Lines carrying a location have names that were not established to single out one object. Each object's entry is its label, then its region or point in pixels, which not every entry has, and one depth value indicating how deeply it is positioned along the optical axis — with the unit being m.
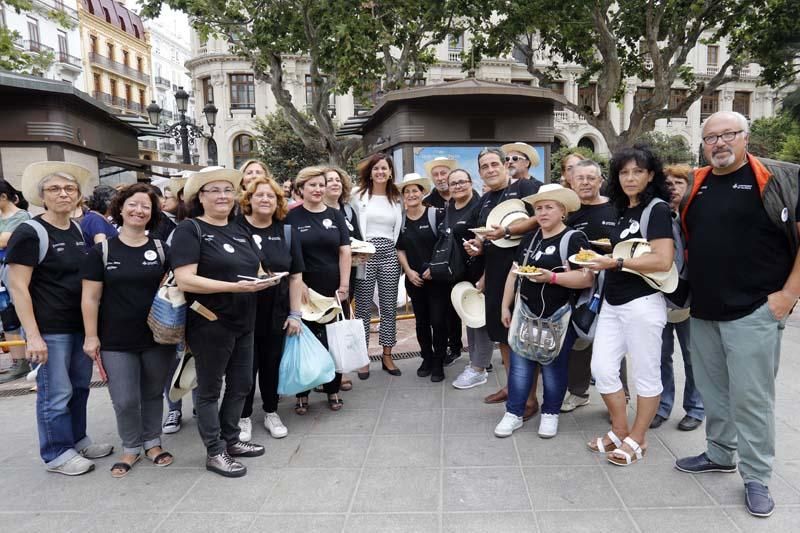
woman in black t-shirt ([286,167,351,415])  4.45
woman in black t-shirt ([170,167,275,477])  3.20
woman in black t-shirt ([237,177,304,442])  3.88
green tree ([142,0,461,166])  11.95
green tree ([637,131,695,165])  37.47
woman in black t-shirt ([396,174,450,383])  5.19
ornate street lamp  13.41
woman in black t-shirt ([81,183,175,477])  3.36
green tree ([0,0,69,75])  14.39
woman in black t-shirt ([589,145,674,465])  3.29
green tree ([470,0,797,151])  12.37
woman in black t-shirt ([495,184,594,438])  3.71
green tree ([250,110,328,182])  30.08
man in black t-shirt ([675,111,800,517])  2.86
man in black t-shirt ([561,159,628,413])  3.93
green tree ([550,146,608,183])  34.03
